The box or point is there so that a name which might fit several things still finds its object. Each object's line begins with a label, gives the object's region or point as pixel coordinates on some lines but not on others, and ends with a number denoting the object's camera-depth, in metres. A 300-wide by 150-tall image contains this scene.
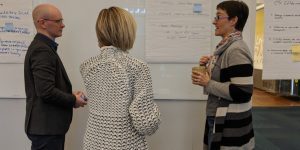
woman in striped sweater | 1.73
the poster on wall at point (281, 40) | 2.55
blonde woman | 1.55
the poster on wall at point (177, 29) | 2.48
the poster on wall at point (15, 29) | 2.52
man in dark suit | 1.76
